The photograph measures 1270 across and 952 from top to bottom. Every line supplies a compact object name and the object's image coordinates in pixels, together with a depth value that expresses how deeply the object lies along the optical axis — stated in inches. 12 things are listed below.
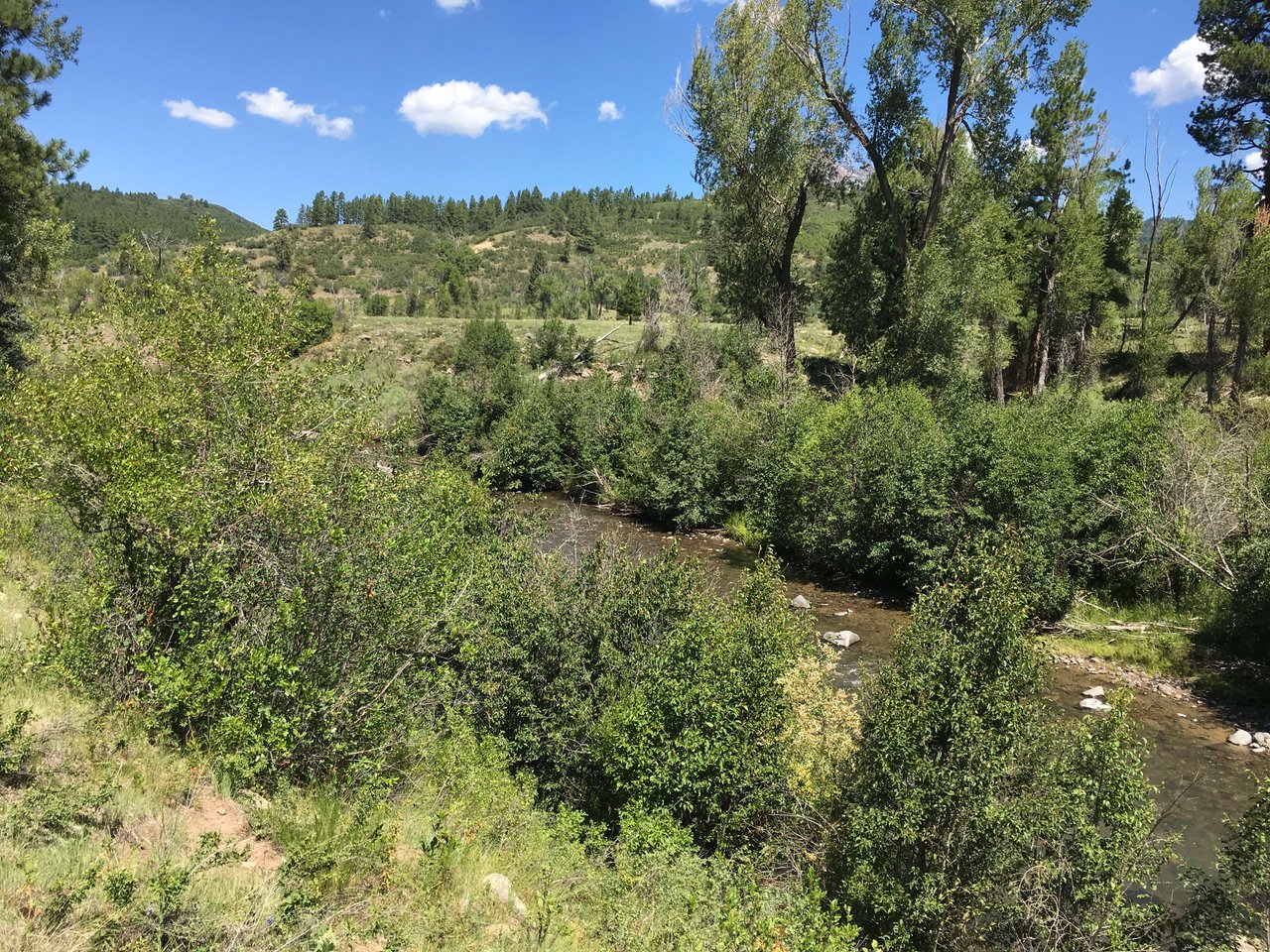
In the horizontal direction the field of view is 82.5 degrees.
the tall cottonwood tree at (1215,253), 1171.9
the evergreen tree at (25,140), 669.9
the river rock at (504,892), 243.2
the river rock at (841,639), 685.9
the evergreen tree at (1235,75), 1197.7
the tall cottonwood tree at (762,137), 1166.3
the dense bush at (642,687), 355.3
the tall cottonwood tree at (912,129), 970.7
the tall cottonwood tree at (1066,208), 1346.0
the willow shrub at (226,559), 275.1
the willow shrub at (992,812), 266.8
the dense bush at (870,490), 805.9
